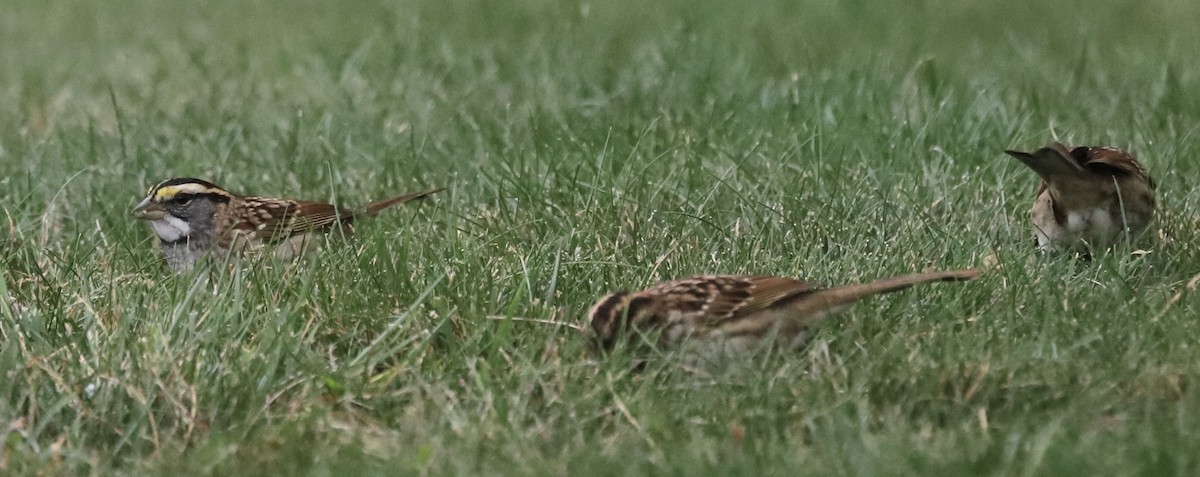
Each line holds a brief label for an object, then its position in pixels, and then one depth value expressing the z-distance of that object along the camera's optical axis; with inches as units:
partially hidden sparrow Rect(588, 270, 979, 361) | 421.4
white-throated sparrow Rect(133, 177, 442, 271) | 557.0
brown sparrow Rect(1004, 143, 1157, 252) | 513.0
